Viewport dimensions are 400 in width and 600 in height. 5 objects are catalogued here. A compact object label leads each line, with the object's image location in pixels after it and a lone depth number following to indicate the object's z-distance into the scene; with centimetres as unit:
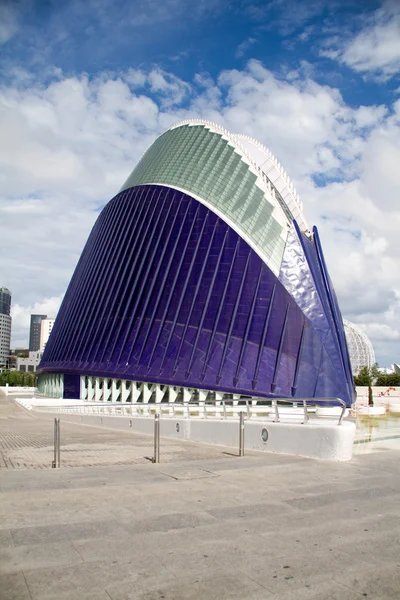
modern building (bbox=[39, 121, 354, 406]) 3212
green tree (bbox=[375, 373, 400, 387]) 8100
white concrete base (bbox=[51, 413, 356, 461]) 1277
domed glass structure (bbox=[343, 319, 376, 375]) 13775
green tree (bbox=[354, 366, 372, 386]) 7611
